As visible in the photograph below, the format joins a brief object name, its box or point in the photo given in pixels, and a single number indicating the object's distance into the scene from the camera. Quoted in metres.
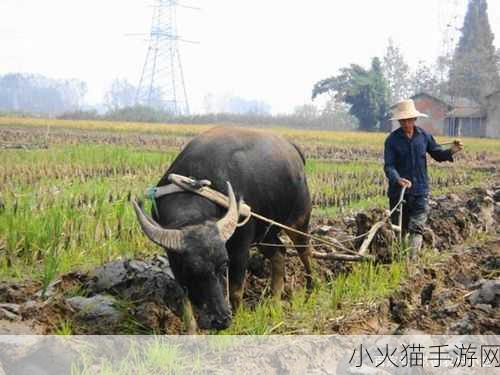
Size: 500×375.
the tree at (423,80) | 61.59
